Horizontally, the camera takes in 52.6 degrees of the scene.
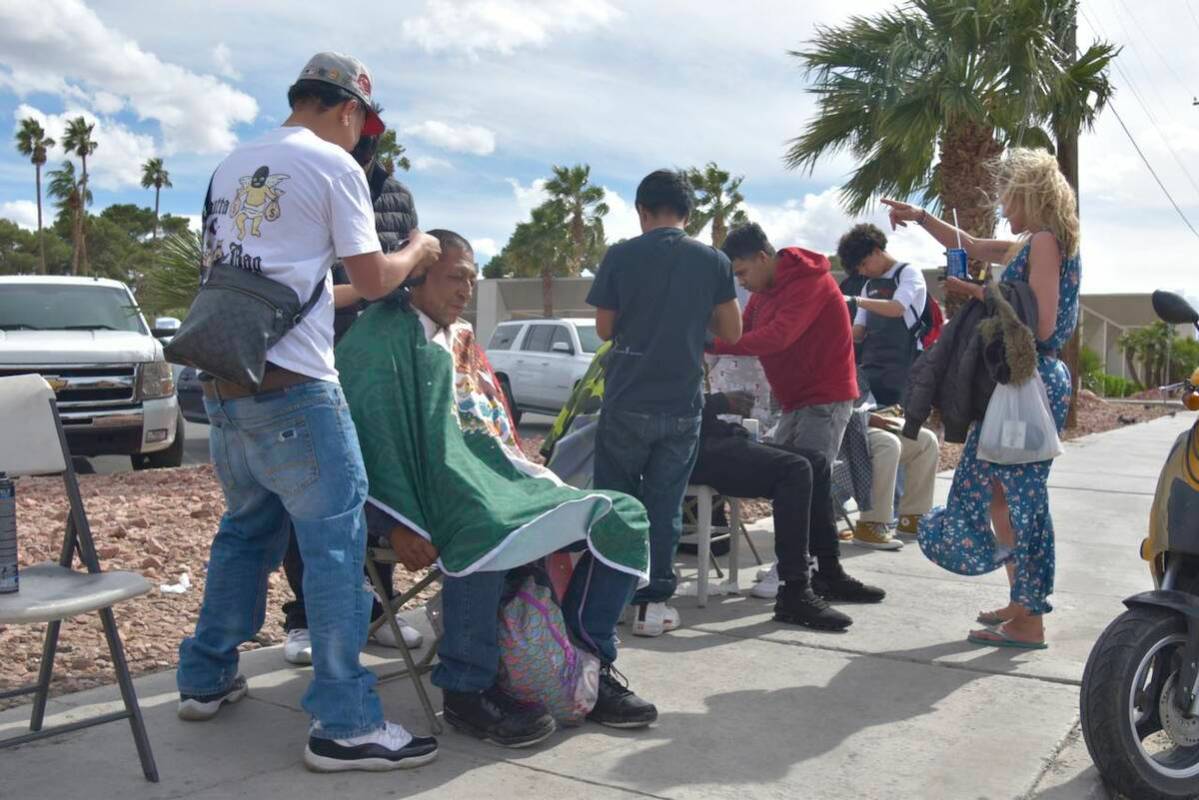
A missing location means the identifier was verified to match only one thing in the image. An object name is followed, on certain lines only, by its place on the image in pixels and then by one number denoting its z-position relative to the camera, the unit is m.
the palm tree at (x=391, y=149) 36.35
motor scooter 3.28
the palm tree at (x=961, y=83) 14.85
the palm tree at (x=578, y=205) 42.16
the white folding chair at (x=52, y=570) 3.18
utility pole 15.52
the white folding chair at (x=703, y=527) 5.50
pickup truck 9.83
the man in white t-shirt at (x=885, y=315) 7.29
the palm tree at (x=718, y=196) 40.25
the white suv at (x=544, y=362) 16.38
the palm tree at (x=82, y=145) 59.06
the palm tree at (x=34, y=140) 59.75
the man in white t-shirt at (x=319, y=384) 3.27
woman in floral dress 4.69
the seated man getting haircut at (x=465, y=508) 3.62
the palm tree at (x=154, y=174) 65.56
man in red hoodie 5.61
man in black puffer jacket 4.40
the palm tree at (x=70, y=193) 58.12
